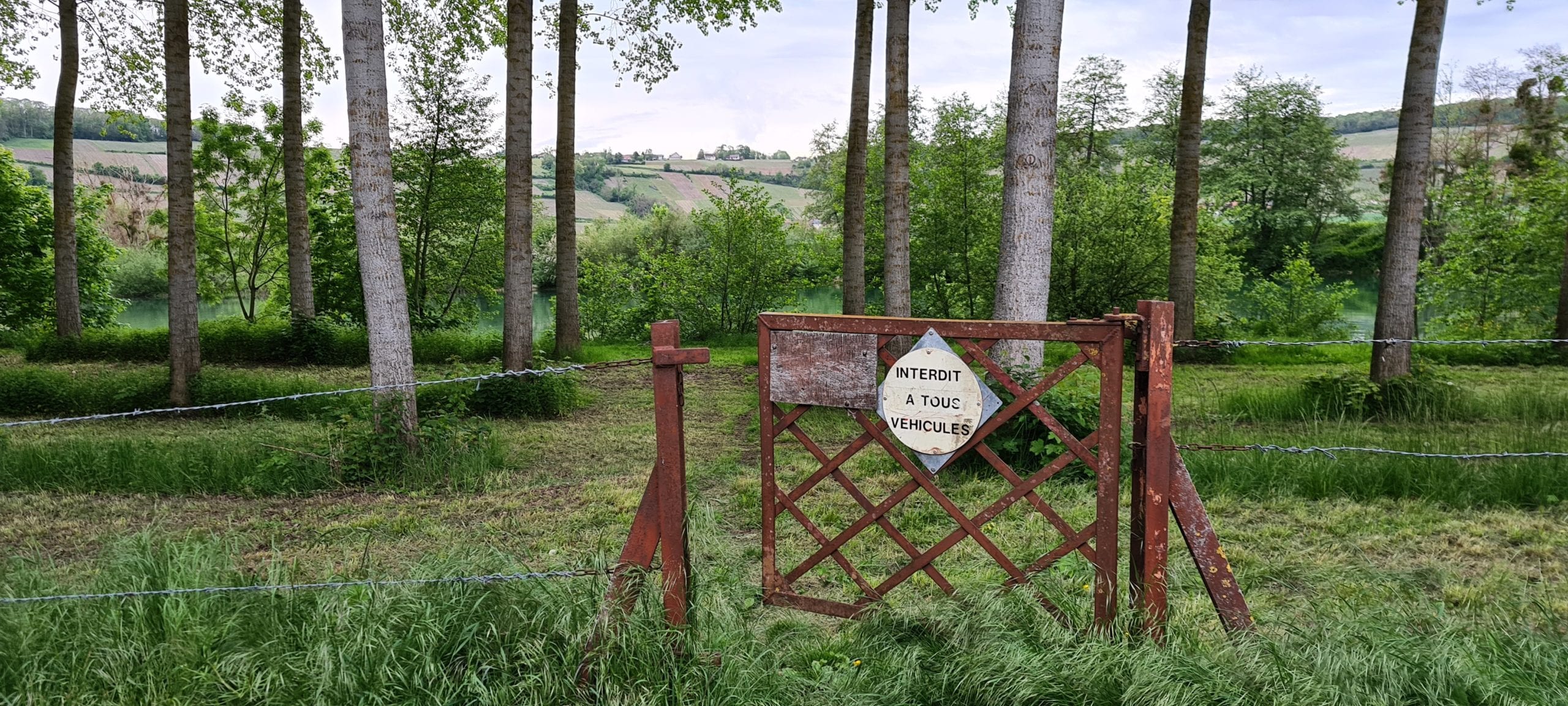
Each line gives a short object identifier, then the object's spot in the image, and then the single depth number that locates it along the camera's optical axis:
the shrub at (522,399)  10.48
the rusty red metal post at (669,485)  3.37
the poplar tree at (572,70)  14.41
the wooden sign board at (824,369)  3.61
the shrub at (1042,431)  7.05
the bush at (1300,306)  21.25
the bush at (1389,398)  8.70
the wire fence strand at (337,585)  3.33
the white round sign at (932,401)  3.47
